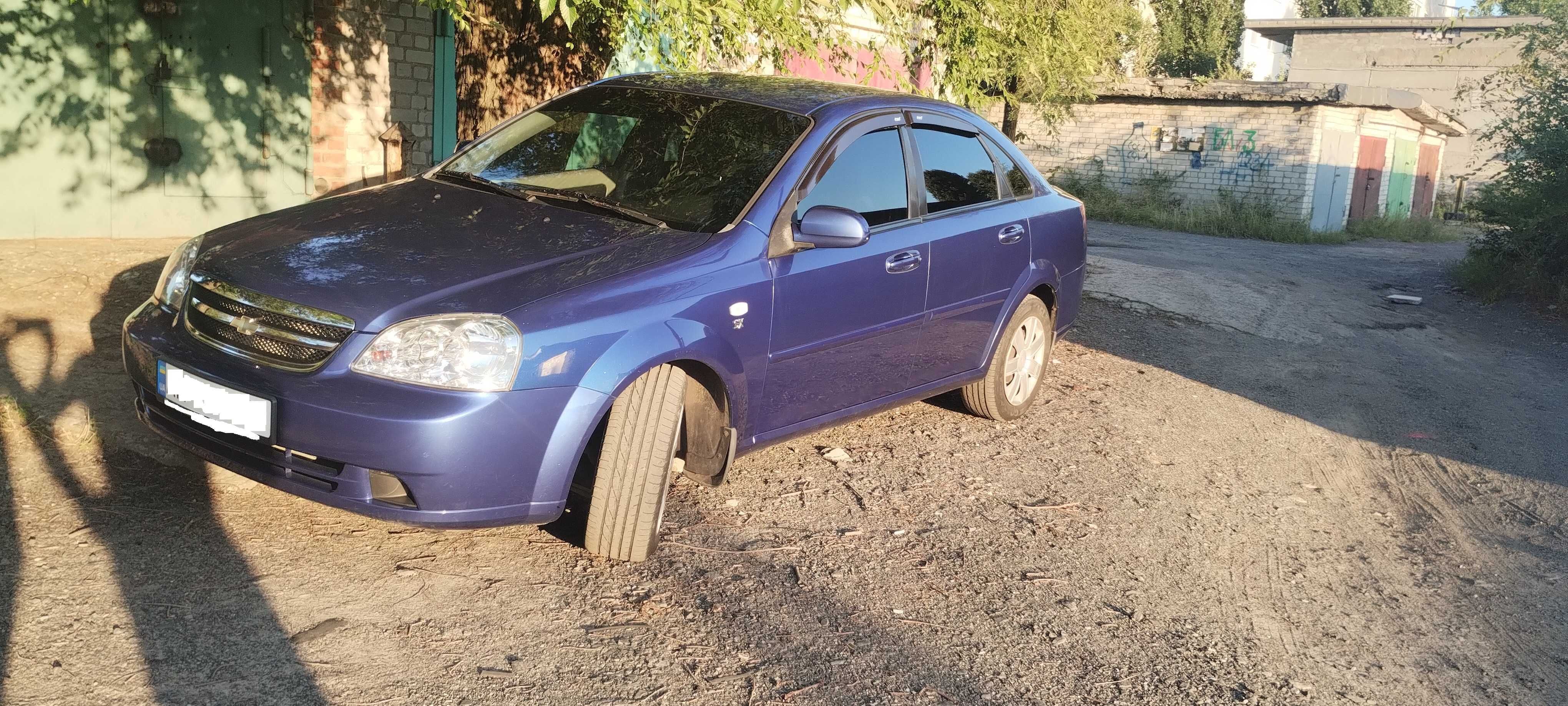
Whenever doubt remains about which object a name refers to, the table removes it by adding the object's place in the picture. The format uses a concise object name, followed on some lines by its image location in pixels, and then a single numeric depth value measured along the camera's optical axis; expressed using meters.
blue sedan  3.46
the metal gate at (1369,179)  26.23
